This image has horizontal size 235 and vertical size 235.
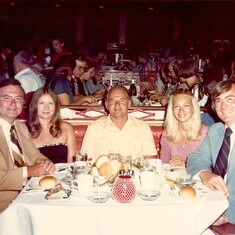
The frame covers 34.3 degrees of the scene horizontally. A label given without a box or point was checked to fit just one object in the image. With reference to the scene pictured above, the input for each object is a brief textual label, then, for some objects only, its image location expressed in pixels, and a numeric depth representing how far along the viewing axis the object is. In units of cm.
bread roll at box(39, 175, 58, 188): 229
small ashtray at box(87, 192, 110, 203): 203
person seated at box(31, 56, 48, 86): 552
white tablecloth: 197
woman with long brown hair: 338
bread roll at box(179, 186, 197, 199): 208
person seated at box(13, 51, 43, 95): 510
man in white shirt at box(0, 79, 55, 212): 259
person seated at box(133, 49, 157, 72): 972
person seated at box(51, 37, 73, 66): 885
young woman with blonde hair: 332
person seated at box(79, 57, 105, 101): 586
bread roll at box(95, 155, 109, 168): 255
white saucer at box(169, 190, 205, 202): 207
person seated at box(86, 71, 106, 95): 682
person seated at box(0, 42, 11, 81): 724
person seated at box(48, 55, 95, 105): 478
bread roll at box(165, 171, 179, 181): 238
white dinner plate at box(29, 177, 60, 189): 229
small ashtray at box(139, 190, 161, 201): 207
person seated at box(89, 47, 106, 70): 918
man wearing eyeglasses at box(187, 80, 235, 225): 254
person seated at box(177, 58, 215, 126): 409
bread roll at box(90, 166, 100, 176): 245
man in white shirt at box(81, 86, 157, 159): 348
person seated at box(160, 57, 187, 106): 479
